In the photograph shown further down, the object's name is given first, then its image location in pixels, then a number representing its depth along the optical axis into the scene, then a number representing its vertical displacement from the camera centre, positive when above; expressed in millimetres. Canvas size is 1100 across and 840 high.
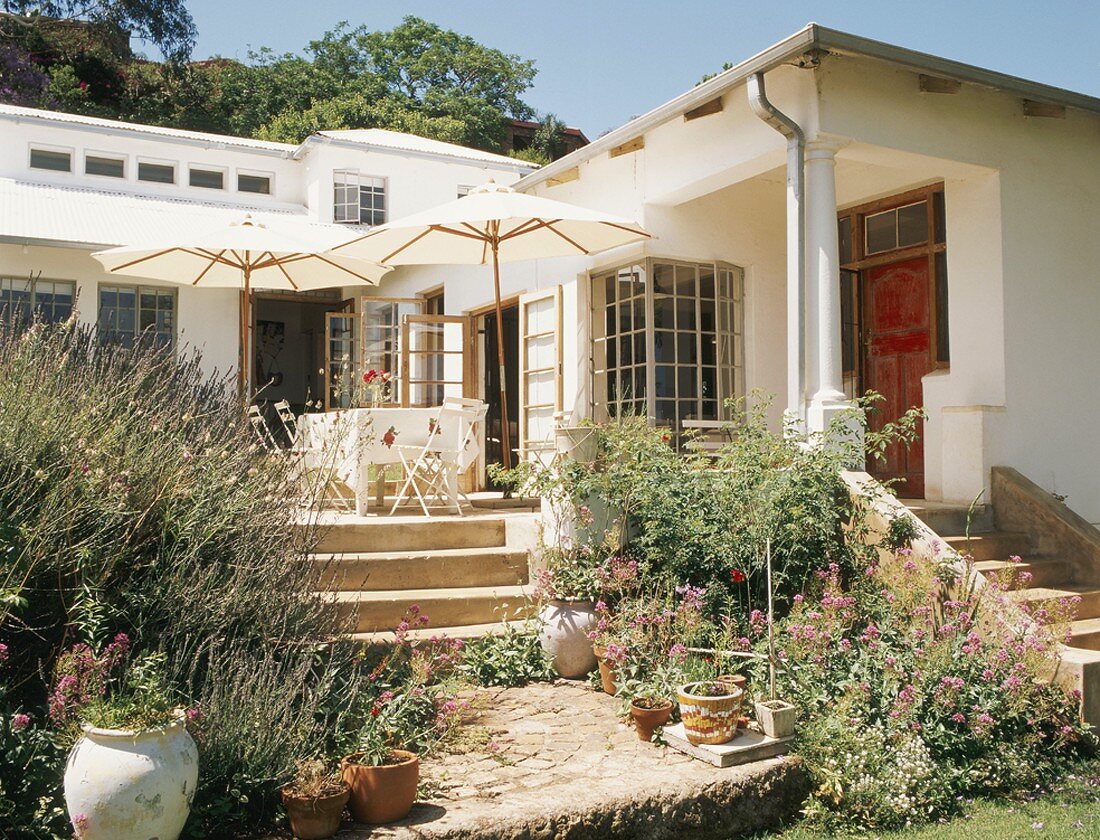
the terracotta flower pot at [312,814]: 3320 -1373
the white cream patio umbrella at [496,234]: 7207 +1695
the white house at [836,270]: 6621 +1429
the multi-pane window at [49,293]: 11758 +1893
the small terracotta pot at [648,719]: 4402 -1384
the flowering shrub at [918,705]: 4066 -1336
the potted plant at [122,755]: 2986 -1059
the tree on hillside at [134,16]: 25375 +11933
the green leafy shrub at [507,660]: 5391 -1348
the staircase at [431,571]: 5730 -918
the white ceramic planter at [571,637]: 5434 -1212
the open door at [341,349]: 12480 +1285
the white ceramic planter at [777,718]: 4227 -1333
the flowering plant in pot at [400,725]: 3479 -1272
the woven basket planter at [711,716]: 4125 -1289
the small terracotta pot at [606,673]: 5133 -1353
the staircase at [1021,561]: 5805 -947
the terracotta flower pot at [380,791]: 3469 -1348
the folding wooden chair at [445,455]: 7414 -176
